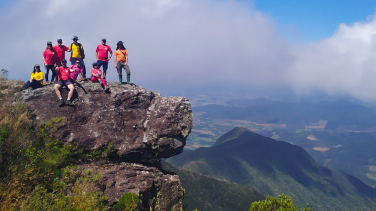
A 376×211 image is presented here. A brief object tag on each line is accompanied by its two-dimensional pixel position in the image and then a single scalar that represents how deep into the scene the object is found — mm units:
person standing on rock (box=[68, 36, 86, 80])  18641
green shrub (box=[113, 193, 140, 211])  11789
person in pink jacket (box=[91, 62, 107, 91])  17750
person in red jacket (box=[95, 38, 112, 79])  18750
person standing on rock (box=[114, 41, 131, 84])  18641
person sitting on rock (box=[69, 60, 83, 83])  16172
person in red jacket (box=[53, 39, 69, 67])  17984
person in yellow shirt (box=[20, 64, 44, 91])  16031
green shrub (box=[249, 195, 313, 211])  19500
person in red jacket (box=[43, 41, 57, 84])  17203
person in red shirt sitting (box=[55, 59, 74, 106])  15255
